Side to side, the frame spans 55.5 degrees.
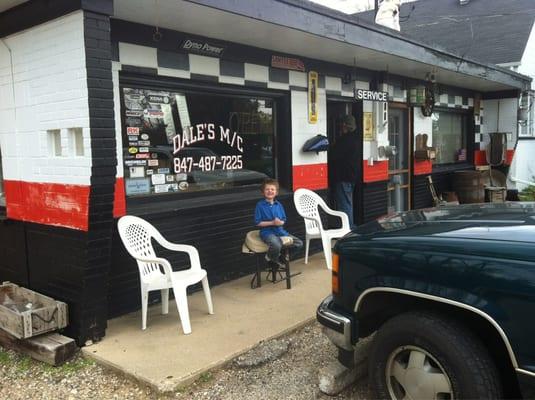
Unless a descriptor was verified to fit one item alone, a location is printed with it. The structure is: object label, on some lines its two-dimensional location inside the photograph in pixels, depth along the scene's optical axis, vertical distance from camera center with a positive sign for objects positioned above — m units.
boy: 5.05 -0.68
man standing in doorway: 7.08 -0.19
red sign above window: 6.02 +1.07
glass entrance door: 8.63 -0.26
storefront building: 3.78 +0.33
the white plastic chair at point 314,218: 5.91 -0.80
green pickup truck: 2.24 -0.78
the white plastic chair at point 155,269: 4.00 -0.96
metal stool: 5.05 -0.98
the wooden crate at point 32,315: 3.68 -1.20
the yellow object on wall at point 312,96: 6.58 +0.71
